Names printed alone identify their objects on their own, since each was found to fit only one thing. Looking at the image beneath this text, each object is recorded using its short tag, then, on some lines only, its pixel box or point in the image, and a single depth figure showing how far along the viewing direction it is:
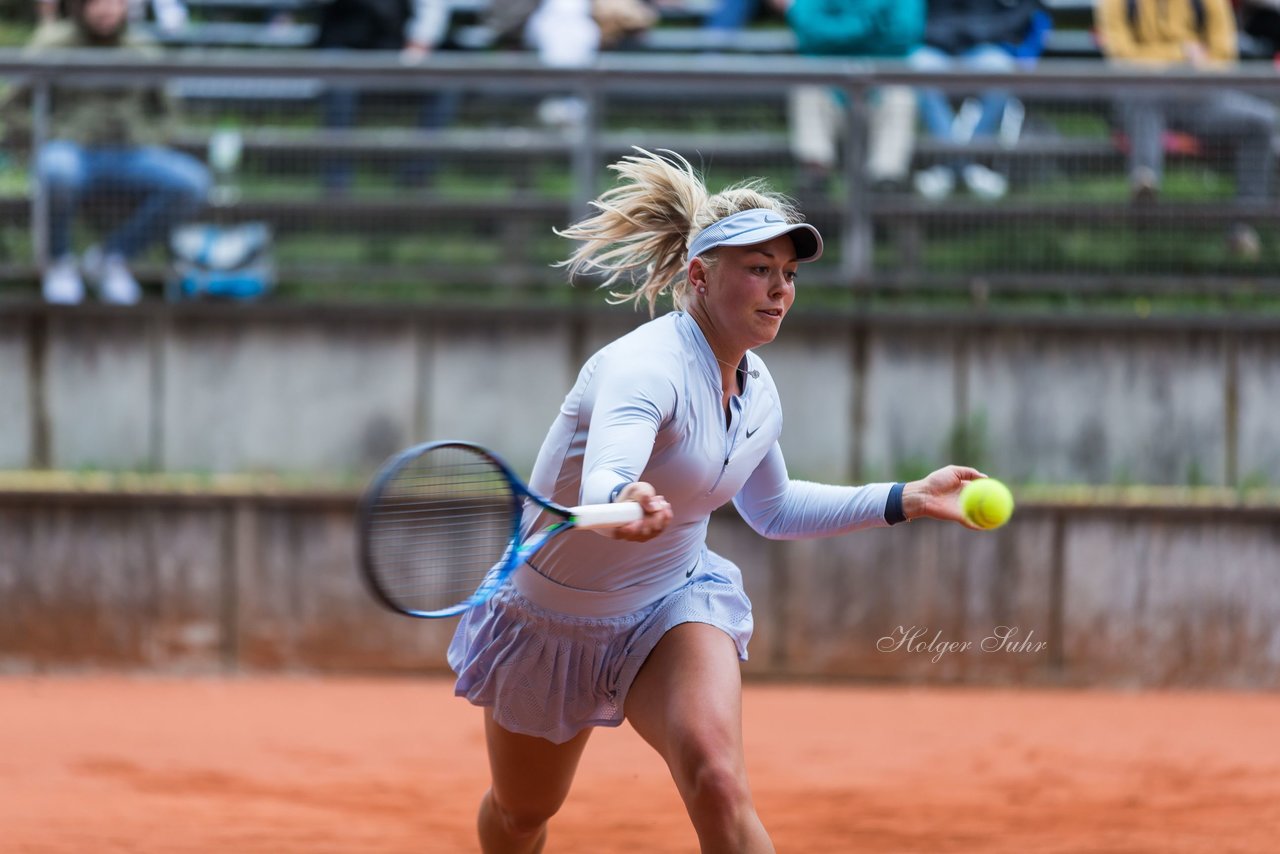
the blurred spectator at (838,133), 17.83
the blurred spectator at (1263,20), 20.30
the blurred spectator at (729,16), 21.19
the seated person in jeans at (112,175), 17.81
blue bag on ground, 18.05
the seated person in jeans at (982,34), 19.27
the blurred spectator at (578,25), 19.48
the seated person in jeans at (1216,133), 17.64
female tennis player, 7.22
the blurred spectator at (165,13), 21.81
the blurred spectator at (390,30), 18.00
